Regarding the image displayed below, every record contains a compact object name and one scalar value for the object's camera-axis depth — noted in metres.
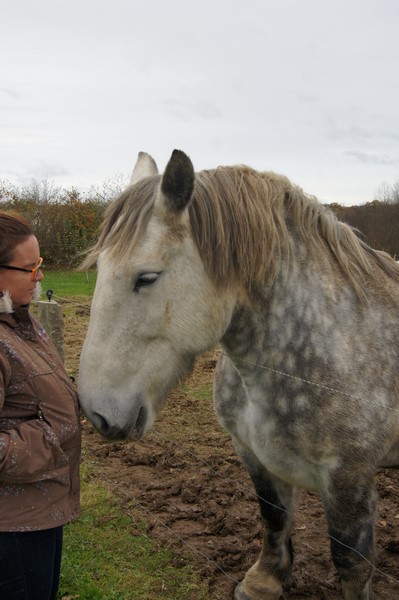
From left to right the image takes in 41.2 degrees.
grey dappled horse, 2.05
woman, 1.84
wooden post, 4.94
